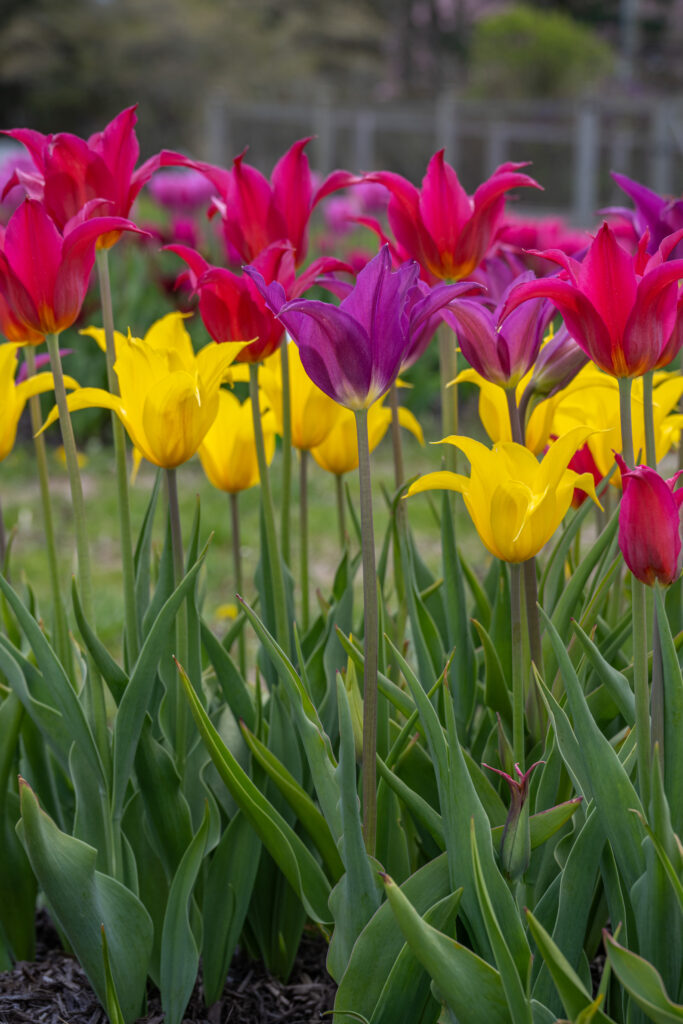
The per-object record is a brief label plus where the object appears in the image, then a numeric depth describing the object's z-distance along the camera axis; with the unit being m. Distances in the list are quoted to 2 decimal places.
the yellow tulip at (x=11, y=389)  2.30
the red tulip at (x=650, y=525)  2.11
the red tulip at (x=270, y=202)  2.29
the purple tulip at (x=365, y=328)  2.14
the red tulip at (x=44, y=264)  2.22
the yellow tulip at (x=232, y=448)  2.40
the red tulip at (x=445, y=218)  2.30
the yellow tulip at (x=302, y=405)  2.39
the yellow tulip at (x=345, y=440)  2.42
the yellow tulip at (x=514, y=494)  2.18
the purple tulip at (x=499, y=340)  2.22
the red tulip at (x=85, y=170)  2.28
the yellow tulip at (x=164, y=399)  2.24
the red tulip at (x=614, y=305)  2.15
